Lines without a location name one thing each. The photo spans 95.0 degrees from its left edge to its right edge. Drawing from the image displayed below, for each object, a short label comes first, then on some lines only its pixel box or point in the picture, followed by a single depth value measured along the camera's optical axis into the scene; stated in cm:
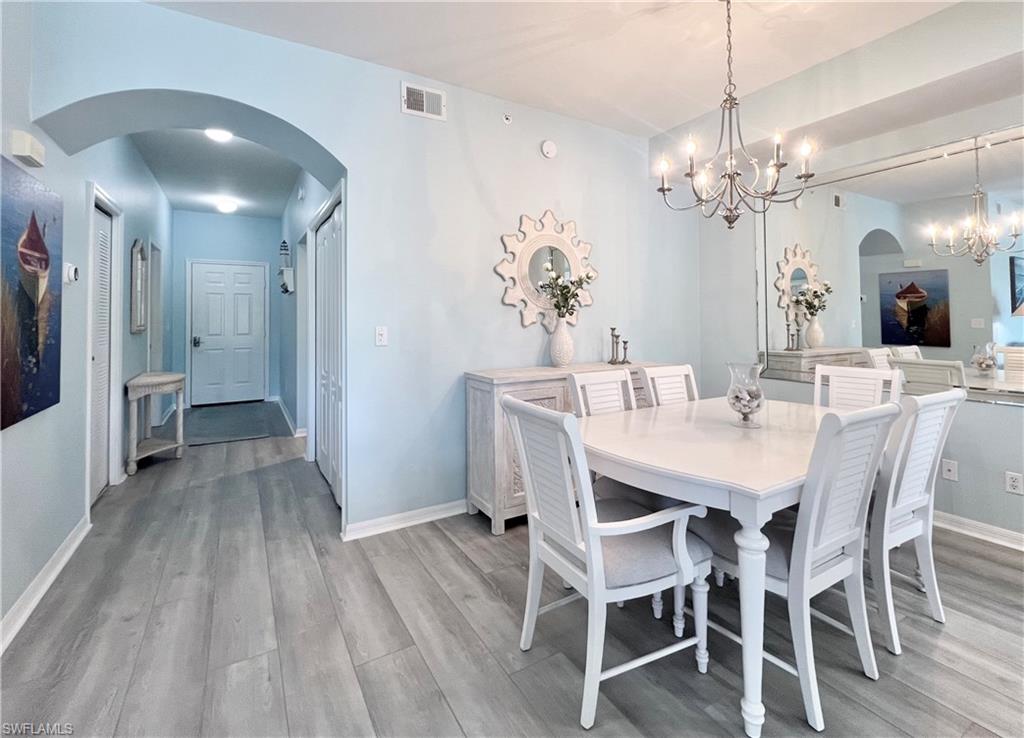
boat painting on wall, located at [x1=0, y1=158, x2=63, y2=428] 177
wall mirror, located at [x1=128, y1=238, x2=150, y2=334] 422
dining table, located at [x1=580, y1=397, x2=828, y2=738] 133
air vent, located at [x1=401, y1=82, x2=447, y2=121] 286
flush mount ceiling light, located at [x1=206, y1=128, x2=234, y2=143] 397
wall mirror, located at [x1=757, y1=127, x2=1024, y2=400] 260
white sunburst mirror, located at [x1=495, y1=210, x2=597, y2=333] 325
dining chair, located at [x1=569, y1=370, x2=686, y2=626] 208
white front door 678
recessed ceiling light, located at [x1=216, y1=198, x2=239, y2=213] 608
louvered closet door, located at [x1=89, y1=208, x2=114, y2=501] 321
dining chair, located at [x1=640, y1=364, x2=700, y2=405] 267
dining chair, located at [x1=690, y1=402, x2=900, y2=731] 131
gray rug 504
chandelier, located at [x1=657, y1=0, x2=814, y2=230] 185
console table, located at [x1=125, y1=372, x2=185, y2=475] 381
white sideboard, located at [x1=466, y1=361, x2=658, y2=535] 275
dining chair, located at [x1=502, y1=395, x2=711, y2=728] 137
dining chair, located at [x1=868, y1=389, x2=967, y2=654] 160
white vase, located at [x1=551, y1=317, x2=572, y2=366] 325
